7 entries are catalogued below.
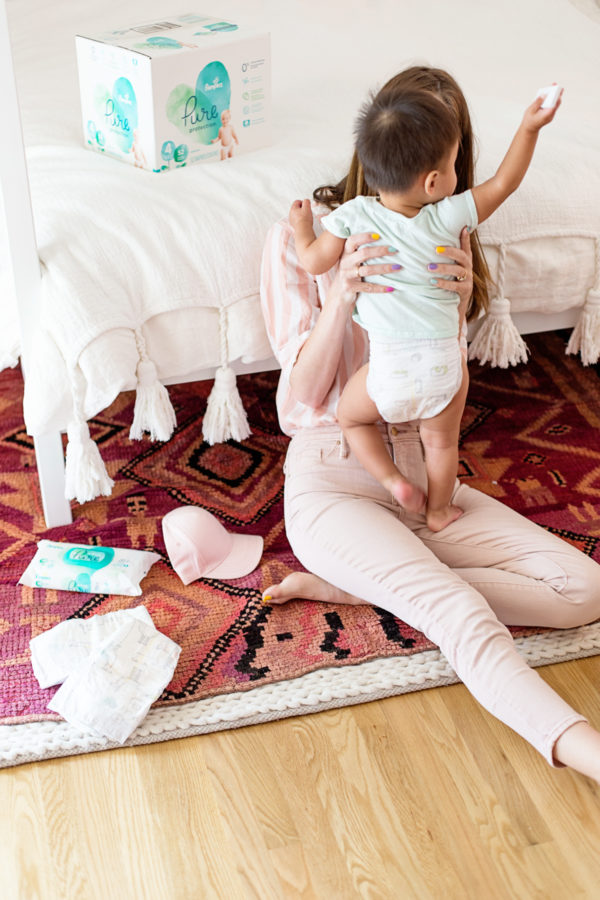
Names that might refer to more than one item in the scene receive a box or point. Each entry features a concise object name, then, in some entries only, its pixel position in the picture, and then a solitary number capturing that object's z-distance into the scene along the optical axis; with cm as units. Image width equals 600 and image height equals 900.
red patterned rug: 140
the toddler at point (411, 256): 121
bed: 144
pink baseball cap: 154
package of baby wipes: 152
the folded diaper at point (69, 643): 136
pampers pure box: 152
